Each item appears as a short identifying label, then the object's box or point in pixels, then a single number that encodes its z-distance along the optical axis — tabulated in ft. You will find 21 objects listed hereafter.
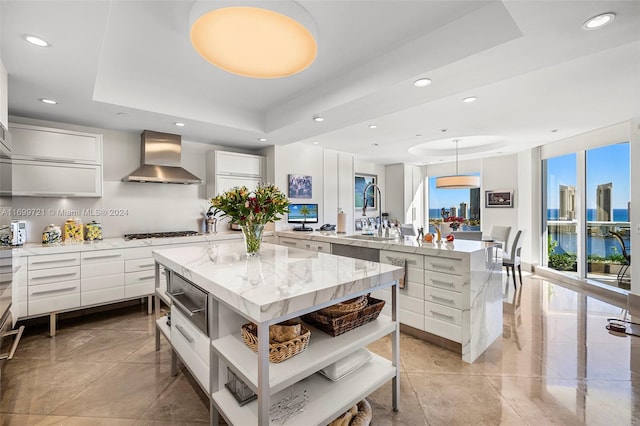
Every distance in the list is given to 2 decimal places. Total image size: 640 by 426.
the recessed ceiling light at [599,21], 5.38
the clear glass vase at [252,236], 7.16
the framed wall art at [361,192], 23.97
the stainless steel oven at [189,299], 5.24
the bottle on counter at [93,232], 11.89
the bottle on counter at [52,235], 10.98
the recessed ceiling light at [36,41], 6.20
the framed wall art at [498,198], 21.16
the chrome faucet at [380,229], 11.66
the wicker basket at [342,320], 5.26
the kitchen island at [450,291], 8.13
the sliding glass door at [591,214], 14.53
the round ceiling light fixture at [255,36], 4.71
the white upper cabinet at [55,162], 10.28
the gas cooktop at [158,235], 12.57
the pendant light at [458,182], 18.51
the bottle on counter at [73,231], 11.59
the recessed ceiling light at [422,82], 7.86
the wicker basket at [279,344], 4.45
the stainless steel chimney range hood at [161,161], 12.98
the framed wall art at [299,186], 17.21
